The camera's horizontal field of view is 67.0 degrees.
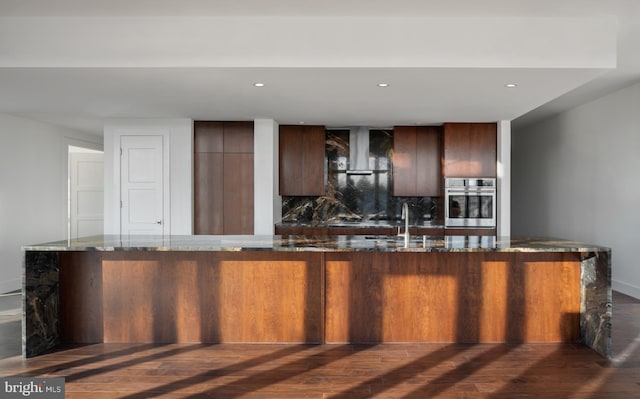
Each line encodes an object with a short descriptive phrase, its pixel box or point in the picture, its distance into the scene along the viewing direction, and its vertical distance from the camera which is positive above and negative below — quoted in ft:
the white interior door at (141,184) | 20.90 +0.93
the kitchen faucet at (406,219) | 12.27 -0.56
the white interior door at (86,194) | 29.22 +0.72
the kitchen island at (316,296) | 12.62 -2.37
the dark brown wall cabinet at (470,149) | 21.35 +2.50
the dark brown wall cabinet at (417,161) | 22.67 +2.10
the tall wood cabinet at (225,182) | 21.50 +1.05
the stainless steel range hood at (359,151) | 23.67 +2.68
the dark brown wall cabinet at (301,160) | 22.74 +2.15
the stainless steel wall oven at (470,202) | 21.34 +0.16
